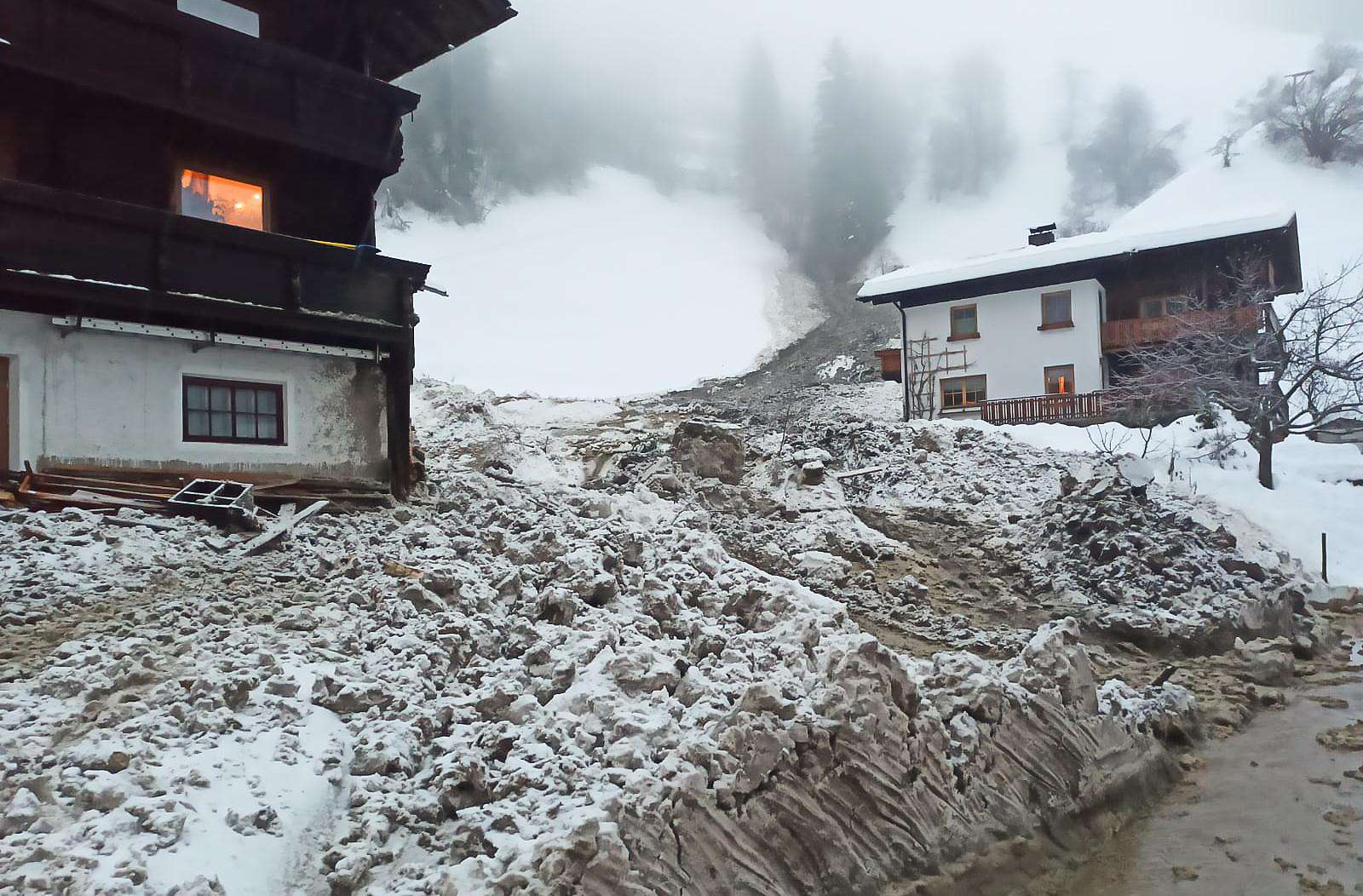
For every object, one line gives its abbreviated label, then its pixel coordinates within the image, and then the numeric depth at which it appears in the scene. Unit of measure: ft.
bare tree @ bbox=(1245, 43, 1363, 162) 206.08
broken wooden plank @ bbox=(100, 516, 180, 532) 35.22
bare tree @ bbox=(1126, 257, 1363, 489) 75.72
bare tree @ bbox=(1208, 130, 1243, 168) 237.04
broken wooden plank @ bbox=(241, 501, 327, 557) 34.86
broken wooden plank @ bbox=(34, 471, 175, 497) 36.55
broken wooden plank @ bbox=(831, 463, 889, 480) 74.90
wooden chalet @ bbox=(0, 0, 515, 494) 38.60
